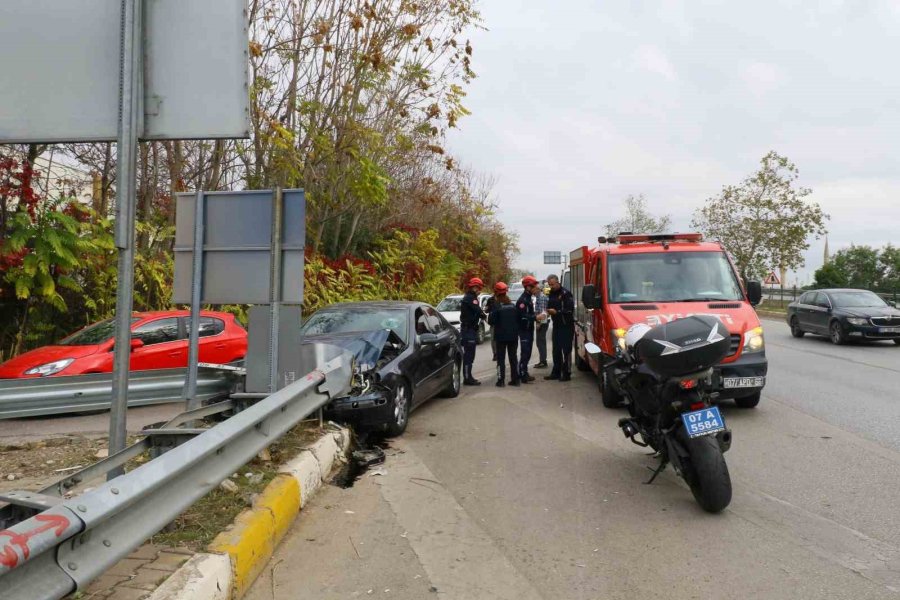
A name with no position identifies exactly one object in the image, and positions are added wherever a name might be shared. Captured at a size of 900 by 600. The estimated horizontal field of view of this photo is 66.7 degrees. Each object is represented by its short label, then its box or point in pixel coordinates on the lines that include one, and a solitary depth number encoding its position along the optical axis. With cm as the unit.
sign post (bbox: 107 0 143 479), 374
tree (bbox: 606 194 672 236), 5116
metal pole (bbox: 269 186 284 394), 610
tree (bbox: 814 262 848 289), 3700
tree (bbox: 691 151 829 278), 3922
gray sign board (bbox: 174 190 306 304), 603
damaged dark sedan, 722
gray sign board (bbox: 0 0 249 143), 371
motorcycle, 488
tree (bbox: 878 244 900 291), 3544
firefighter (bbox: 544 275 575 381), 1153
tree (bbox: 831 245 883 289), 3678
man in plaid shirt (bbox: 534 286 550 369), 1270
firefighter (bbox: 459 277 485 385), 1191
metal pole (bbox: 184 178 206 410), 584
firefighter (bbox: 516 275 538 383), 1155
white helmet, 564
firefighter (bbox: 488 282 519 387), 1130
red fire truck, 830
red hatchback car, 922
